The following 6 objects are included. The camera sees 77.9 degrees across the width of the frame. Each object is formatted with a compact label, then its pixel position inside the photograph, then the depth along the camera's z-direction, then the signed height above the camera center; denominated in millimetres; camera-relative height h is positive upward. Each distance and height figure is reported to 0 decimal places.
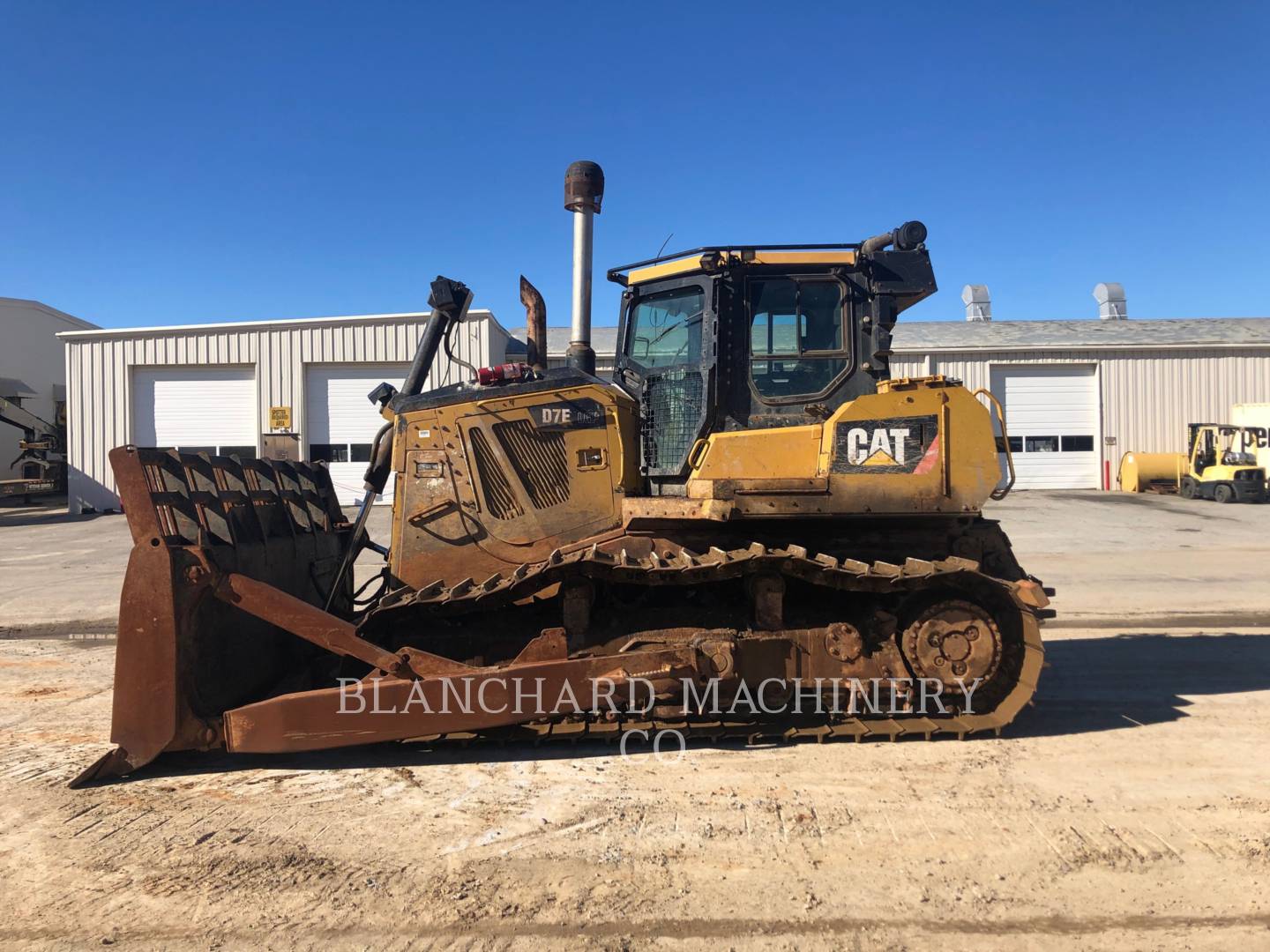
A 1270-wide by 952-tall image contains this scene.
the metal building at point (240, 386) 21312 +2727
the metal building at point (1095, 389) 23688 +2713
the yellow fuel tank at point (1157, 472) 22609 +135
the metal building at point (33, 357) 33969 +5891
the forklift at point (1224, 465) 21031 +325
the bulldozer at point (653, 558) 4156 -442
